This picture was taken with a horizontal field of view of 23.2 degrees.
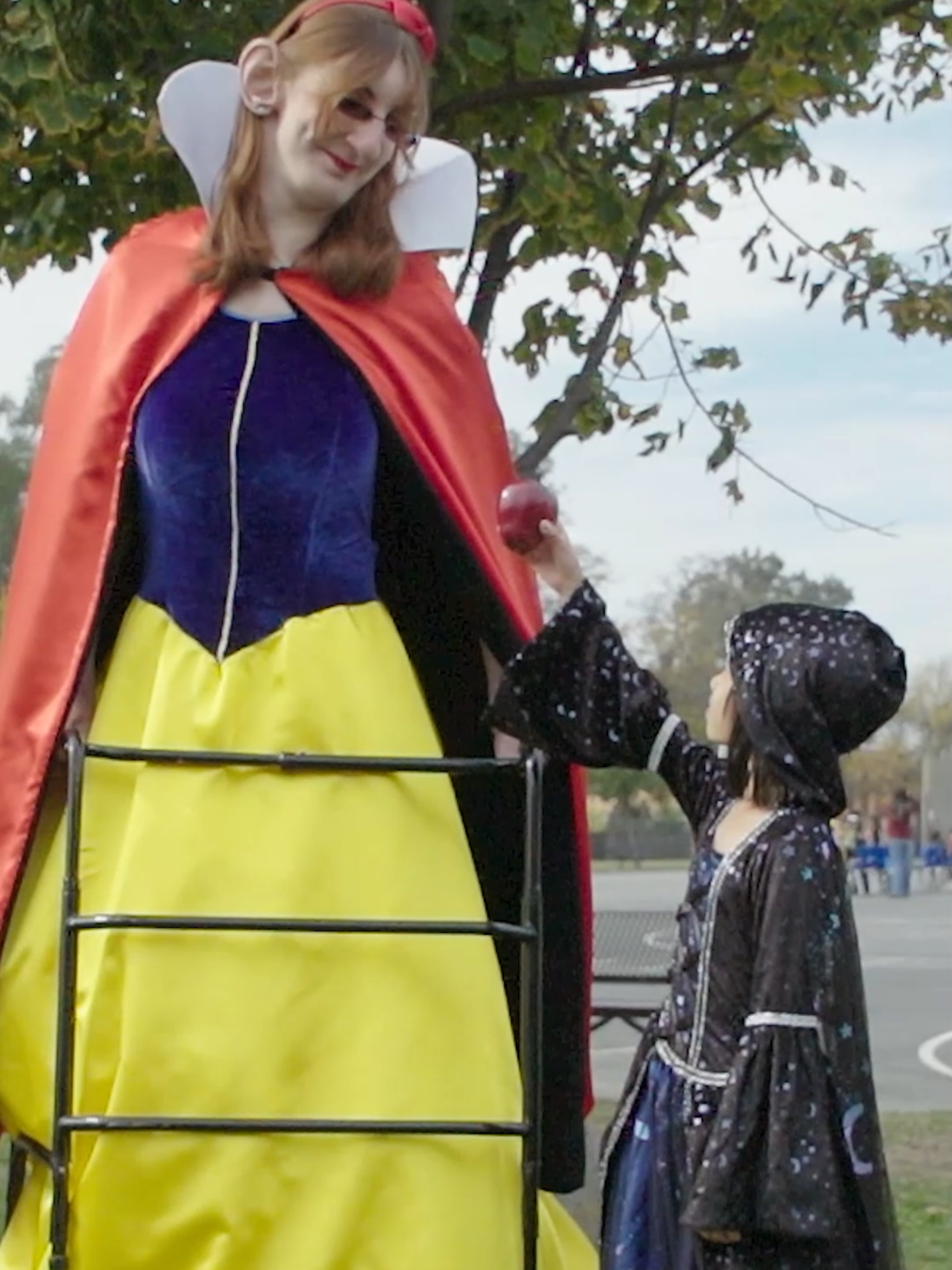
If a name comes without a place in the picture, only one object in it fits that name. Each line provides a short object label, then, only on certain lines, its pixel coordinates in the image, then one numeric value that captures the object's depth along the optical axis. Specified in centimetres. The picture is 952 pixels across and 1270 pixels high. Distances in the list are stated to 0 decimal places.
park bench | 825
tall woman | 293
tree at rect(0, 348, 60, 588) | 2617
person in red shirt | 2780
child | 310
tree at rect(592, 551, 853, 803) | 5509
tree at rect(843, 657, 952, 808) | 6356
